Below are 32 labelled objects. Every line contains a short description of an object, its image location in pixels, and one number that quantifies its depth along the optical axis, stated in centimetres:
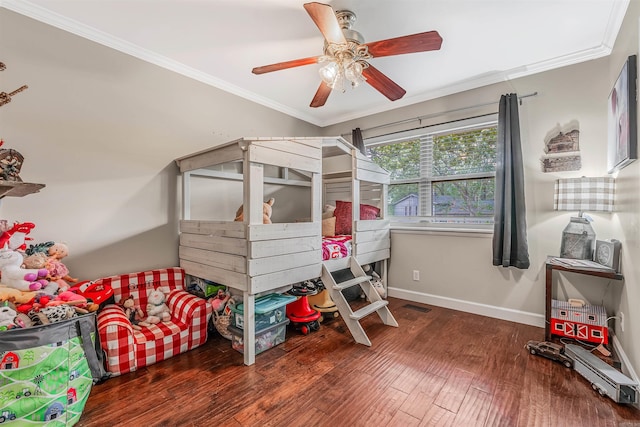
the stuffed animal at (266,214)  230
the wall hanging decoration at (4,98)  154
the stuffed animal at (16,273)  160
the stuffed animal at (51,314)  156
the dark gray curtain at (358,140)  388
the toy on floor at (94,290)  196
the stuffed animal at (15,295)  155
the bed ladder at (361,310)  235
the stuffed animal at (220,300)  238
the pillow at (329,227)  338
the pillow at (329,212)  364
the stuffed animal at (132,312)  222
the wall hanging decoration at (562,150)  248
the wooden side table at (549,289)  219
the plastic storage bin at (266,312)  220
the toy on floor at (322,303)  282
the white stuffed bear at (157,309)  227
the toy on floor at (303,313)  254
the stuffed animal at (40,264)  172
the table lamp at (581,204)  214
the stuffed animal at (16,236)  165
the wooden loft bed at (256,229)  205
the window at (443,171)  305
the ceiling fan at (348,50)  159
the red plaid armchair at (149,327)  186
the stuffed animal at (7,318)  143
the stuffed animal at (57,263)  183
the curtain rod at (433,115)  275
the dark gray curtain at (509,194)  265
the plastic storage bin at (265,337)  219
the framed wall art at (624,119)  165
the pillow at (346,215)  343
